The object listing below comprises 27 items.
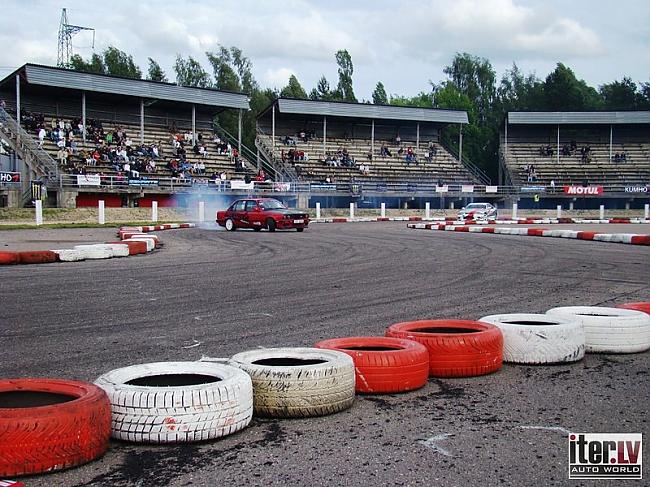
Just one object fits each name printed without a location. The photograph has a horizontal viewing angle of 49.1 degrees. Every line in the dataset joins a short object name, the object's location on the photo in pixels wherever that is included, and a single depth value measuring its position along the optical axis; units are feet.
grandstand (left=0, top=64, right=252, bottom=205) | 129.39
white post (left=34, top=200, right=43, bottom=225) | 96.43
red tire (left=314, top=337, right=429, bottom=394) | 16.30
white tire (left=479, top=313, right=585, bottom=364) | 19.29
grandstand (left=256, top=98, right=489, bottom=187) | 176.24
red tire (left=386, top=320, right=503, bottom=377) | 17.89
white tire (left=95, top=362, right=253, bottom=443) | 12.92
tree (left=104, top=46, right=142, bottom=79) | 253.85
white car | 138.51
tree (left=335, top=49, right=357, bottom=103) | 301.84
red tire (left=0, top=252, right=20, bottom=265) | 44.21
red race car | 91.30
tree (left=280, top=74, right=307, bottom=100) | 279.49
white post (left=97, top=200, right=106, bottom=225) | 105.40
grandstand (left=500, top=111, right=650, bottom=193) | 193.06
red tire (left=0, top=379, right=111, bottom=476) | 11.21
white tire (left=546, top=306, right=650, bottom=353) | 20.66
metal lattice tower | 235.61
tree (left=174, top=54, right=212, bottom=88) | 272.10
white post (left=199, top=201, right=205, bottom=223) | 120.54
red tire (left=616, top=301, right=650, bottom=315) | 24.64
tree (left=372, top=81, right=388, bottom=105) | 328.70
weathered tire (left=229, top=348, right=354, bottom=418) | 14.57
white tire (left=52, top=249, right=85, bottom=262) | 46.61
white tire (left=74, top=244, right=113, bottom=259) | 47.88
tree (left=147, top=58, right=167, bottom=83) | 264.93
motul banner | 179.52
